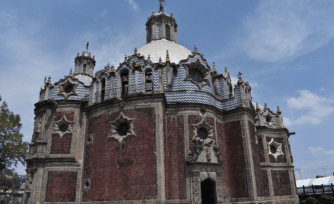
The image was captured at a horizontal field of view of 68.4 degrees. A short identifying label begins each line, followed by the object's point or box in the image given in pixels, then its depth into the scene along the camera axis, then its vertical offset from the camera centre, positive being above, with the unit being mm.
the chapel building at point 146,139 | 18016 +3202
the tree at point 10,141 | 31094 +4988
